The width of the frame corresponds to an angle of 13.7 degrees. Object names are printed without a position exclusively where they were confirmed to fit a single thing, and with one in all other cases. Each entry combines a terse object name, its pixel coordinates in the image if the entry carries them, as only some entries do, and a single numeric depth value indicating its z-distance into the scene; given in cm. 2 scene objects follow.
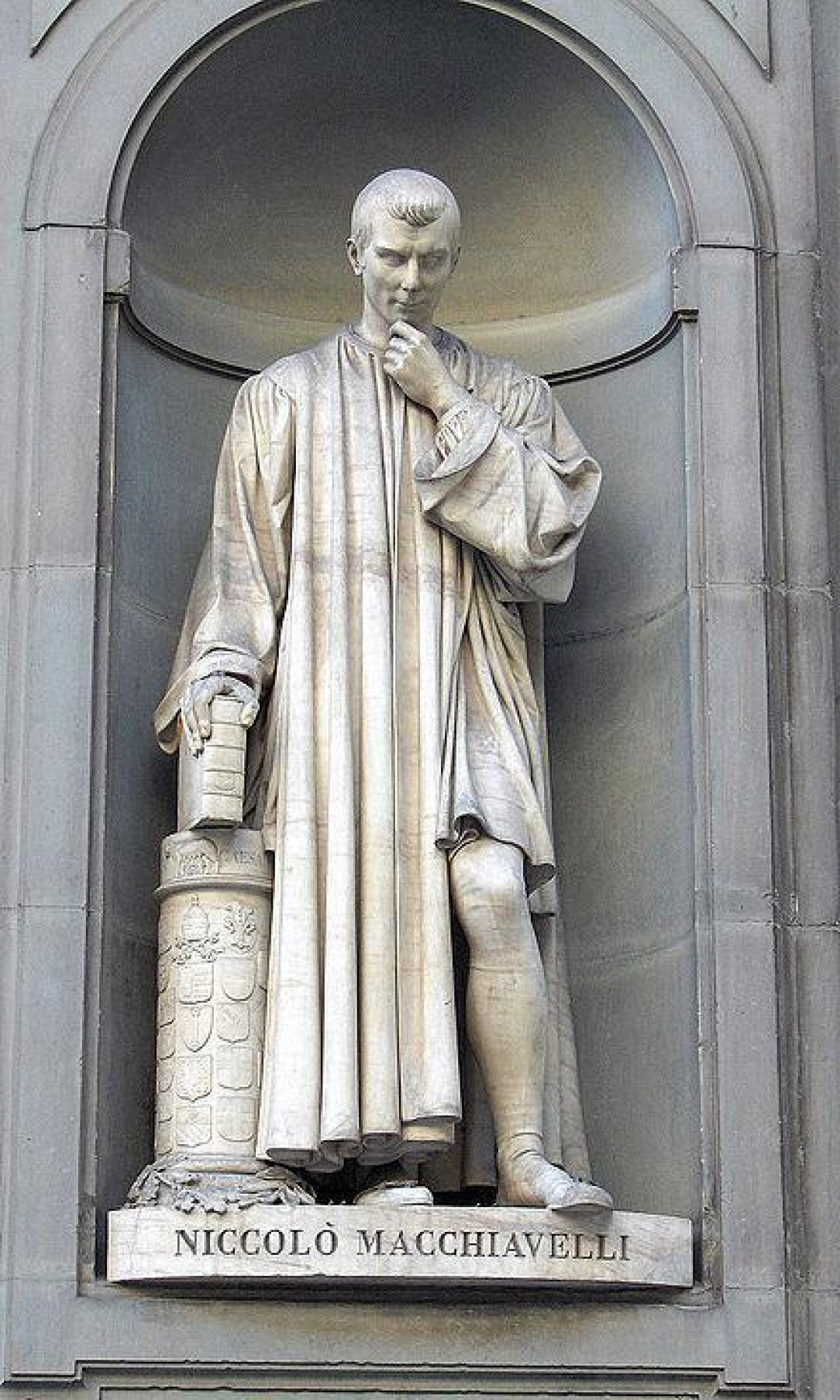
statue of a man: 950
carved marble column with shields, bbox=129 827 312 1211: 941
